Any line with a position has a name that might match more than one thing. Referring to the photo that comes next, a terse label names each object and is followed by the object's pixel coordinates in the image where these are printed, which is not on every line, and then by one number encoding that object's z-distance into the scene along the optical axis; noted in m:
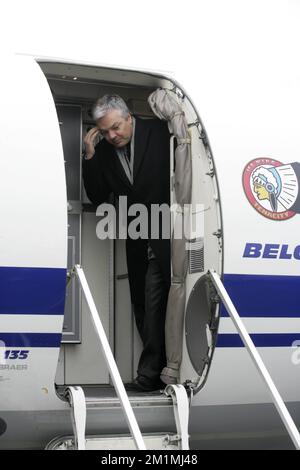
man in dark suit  5.23
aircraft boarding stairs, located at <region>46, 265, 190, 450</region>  4.18
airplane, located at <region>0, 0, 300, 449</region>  4.26
